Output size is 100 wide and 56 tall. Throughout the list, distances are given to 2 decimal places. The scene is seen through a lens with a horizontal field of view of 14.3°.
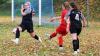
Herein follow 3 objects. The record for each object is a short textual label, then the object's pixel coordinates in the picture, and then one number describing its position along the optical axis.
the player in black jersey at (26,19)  14.16
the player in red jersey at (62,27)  13.00
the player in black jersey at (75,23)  11.95
